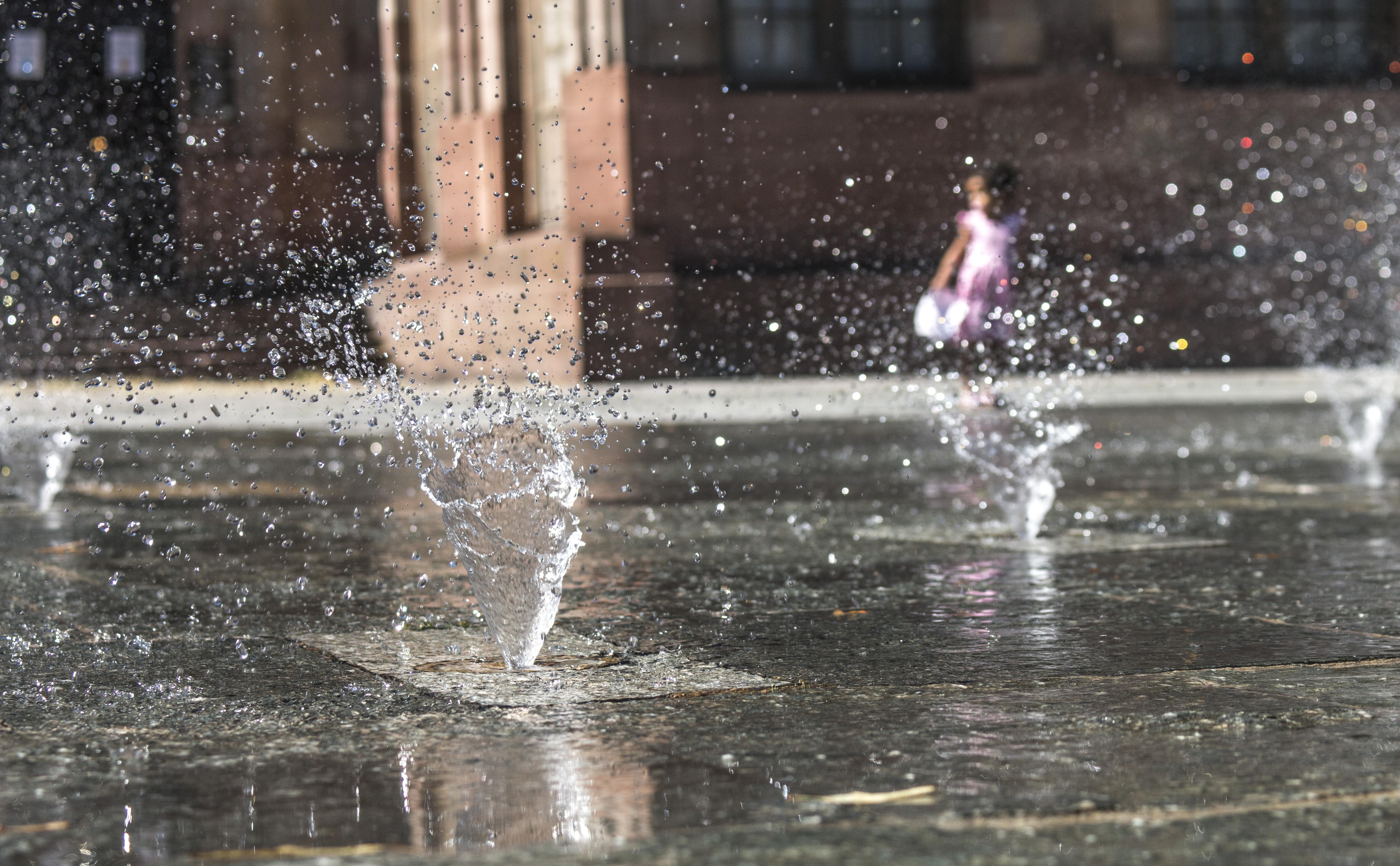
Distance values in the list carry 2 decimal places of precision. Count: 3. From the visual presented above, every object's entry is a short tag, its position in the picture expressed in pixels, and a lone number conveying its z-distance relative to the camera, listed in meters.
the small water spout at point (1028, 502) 8.34
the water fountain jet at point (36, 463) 10.34
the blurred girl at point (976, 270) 15.91
